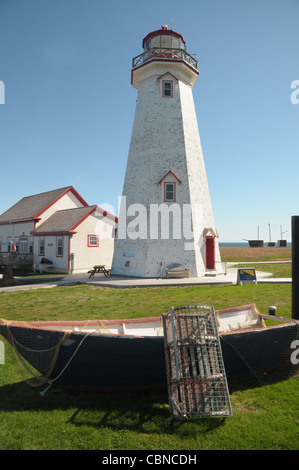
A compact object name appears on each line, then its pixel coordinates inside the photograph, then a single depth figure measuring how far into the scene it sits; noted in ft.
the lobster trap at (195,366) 14.73
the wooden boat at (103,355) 16.24
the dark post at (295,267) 24.04
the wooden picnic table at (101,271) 68.42
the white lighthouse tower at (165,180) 63.57
